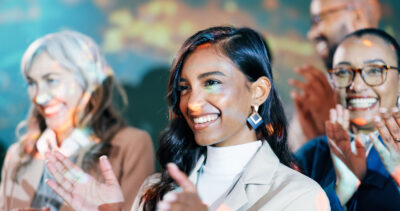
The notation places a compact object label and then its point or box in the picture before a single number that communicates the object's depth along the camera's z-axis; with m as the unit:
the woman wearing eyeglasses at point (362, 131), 1.83
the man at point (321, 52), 2.71
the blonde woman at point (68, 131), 2.29
